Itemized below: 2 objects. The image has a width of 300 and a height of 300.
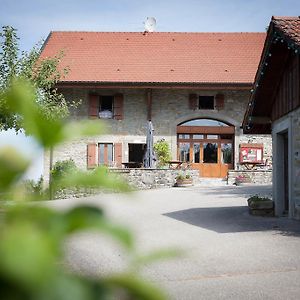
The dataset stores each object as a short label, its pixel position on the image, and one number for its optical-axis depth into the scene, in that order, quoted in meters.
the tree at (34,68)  19.53
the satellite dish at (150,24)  30.23
